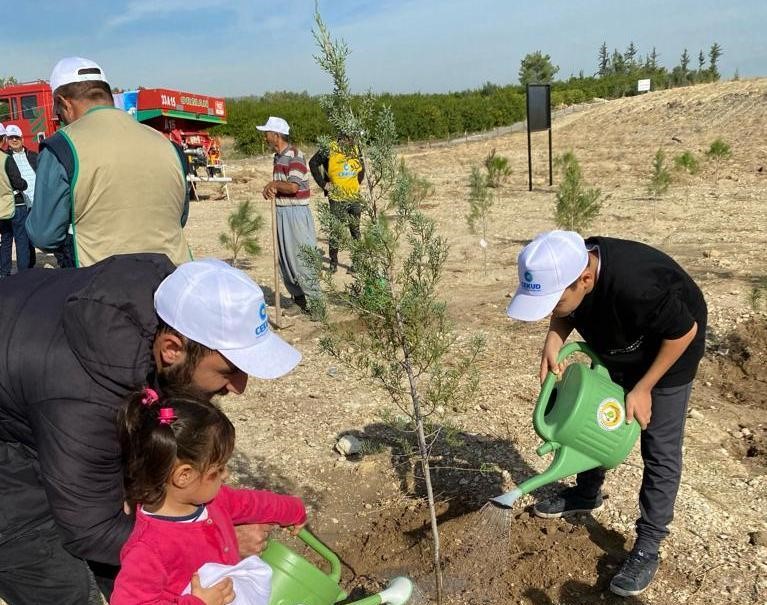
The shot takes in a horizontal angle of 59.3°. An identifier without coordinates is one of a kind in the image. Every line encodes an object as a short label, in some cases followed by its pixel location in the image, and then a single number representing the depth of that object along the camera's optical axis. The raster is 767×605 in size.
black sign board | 12.43
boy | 2.10
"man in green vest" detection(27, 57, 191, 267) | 2.53
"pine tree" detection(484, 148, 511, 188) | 13.95
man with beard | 1.30
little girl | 1.33
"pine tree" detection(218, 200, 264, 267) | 7.92
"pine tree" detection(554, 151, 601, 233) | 7.84
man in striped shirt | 5.62
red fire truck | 14.59
